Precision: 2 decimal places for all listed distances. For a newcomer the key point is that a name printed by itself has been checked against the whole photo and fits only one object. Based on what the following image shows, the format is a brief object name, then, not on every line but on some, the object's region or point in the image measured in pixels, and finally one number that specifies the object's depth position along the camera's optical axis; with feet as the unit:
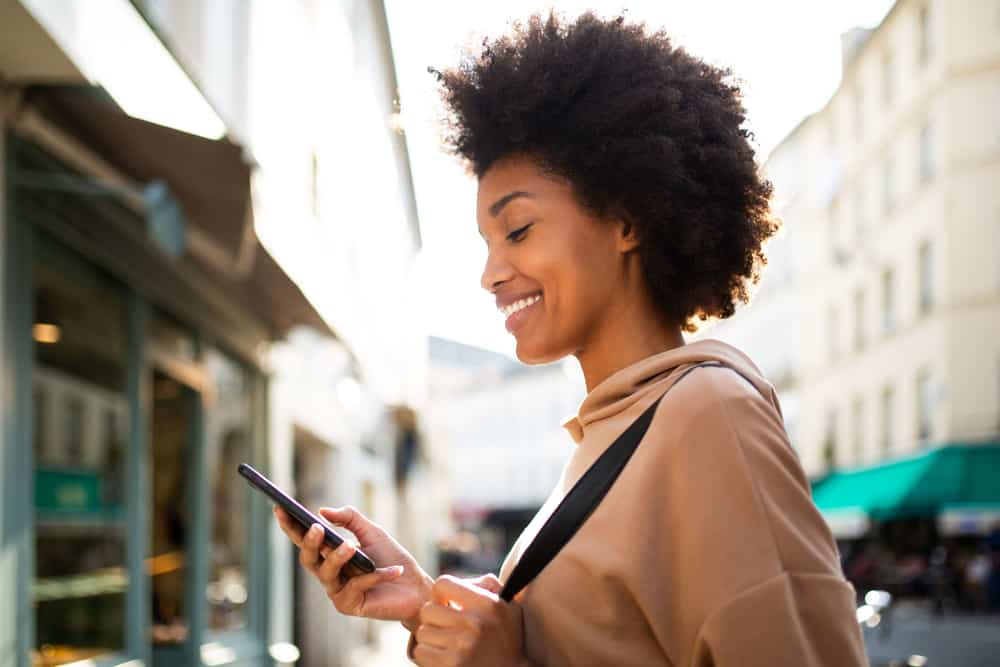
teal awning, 74.33
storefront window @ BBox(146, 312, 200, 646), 23.15
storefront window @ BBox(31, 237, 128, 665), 15.98
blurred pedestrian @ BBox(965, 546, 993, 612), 75.41
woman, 4.30
